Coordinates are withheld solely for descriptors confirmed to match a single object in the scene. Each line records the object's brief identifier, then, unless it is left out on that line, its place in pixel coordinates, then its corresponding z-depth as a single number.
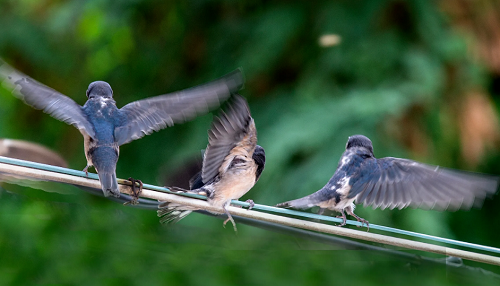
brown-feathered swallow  5.46
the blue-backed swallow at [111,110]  4.90
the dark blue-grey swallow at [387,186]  5.63
